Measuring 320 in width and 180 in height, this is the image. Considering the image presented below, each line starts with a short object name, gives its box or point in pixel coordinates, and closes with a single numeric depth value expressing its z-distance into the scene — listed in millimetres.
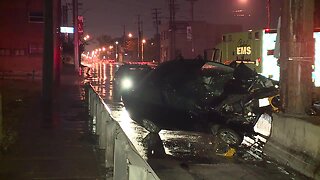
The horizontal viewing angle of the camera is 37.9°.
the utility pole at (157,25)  107125
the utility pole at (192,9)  83312
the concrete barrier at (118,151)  3914
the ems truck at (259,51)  19578
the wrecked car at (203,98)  9680
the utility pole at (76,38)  53000
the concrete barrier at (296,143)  7309
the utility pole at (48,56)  17844
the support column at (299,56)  8336
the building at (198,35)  90250
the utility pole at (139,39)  113438
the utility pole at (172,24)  75650
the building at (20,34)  45344
